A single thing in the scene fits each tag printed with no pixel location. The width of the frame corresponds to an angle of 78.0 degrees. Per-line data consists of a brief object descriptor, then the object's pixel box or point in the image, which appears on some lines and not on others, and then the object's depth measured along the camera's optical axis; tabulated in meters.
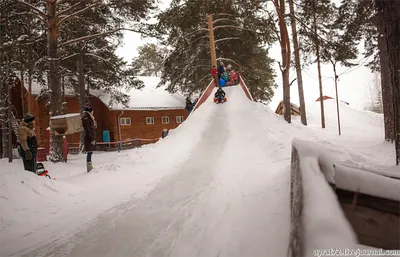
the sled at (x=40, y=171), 6.56
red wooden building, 24.34
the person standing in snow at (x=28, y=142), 6.35
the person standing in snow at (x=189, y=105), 18.79
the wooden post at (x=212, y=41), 16.83
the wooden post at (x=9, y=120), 13.38
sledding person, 13.98
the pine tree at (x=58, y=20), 10.07
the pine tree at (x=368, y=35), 11.21
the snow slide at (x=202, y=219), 2.79
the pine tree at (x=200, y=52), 16.16
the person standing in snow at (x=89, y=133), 7.09
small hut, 33.16
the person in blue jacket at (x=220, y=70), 15.84
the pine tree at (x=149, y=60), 40.35
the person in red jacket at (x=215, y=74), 15.78
